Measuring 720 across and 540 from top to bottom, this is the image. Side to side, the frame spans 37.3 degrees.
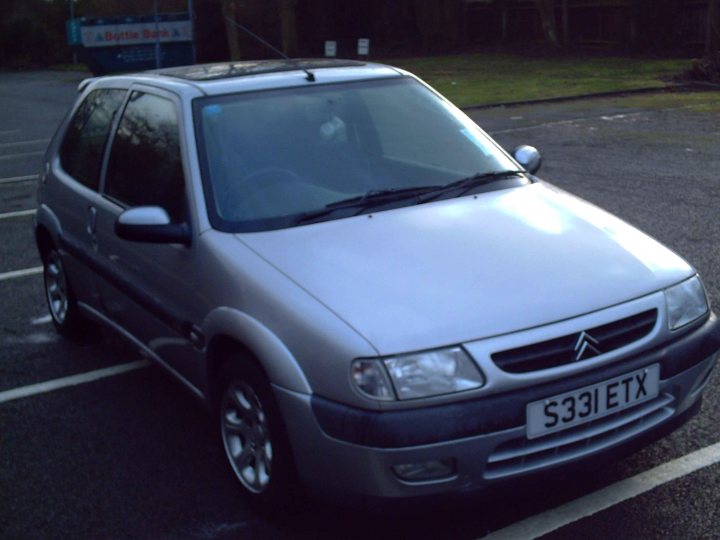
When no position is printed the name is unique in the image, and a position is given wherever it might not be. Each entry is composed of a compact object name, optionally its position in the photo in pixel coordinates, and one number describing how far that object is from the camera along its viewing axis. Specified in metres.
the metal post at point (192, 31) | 34.56
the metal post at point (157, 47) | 30.77
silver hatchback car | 3.42
